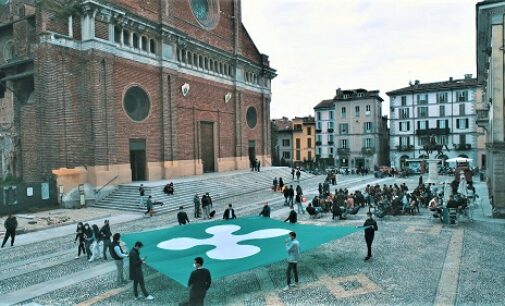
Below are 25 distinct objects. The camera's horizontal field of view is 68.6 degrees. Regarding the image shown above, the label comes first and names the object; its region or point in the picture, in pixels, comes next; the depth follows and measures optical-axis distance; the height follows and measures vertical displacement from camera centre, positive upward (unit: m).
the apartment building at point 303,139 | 74.50 +1.61
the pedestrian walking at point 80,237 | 13.63 -3.13
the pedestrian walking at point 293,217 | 14.38 -2.71
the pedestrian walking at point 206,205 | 21.03 -3.20
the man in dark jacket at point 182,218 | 17.62 -3.24
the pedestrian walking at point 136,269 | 9.46 -3.03
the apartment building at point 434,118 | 56.09 +4.18
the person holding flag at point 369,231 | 12.20 -2.82
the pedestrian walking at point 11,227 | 15.45 -3.07
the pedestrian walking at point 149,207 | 22.41 -3.41
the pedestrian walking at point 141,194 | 24.19 -2.88
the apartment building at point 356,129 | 62.50 +3.00
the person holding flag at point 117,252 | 10.01 -2.74
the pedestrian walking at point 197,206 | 21.45 -3.30
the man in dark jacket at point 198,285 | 7.57 -2.80
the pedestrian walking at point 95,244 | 13.23 -3.32
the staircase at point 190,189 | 25.42 -3.19
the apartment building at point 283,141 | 76.19 +1.41
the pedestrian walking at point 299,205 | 21.72 -3.47
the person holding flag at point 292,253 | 10.00 -2.89
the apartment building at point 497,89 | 19.11 +2.83
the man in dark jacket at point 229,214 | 17.45 -3.07
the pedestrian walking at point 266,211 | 17.50 -3.00
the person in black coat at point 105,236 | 12.98 -2.94
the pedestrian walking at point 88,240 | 13.29 -3.18
